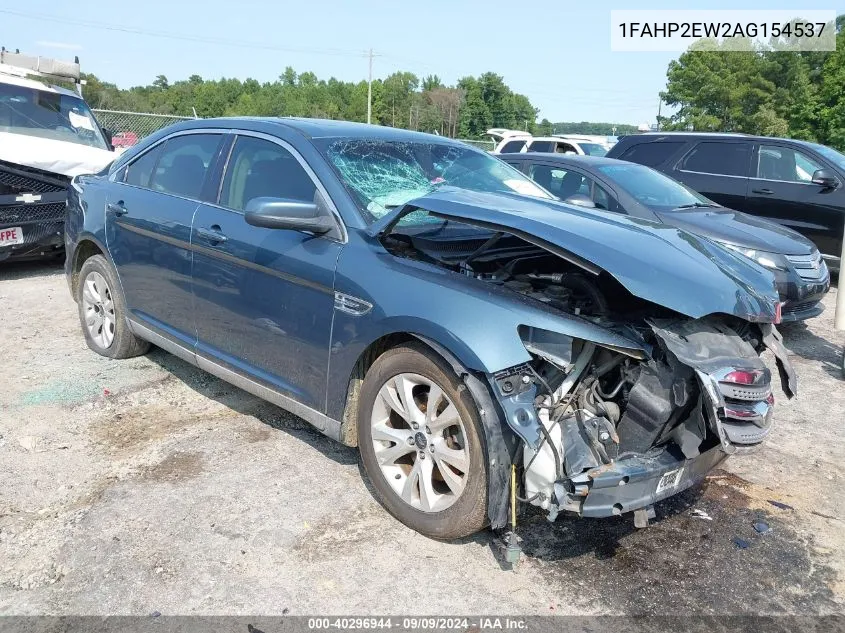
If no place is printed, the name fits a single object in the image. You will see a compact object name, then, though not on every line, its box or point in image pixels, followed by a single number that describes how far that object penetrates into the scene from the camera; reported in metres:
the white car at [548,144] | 15.89
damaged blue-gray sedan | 2.79
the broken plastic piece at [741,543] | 3.24
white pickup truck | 7.76
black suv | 8.64
